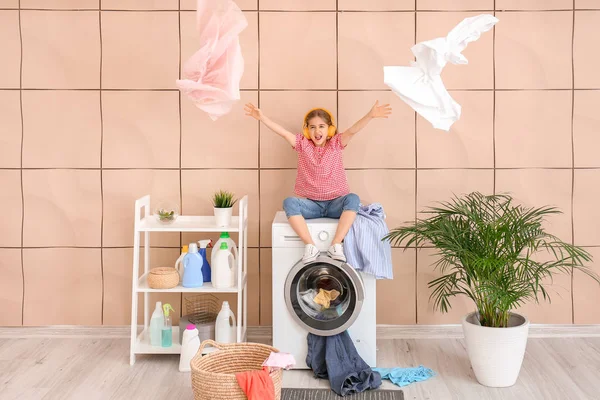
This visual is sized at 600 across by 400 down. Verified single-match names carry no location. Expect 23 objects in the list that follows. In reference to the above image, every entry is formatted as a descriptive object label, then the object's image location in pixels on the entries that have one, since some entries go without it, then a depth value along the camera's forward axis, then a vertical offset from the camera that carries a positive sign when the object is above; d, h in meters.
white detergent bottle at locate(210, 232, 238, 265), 3.32 -0.22
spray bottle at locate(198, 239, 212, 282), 3.39 -0.32
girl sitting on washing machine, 3.32 +0.21
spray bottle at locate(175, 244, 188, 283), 3.37 -0.32
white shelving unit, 3.28 -0.36
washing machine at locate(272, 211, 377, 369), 3.13 -0.47
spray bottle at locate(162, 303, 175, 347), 3.32 -0.67
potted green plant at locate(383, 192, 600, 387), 2.90 -0.32
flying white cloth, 3.04 +0.58
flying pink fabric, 3.16 +0.67
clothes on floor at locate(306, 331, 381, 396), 2.93 -0.76
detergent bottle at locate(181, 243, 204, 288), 3.28 -0.34
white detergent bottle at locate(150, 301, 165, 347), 3.36 -0.64
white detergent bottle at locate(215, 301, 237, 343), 3.29 -0.63
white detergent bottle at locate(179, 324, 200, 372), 3.17 -0.71
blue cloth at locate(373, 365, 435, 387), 3.03 -0.80
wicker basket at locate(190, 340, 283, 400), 2.55 -0.69
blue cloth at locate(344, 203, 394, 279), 3.11 -0.23
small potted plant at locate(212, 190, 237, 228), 3.36 -0.05
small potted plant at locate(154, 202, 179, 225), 3.37 -0.07
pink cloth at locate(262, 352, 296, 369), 2.62 -0.64
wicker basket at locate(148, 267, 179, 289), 3.26 -0.39
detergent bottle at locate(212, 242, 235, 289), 3.28 -0.34
